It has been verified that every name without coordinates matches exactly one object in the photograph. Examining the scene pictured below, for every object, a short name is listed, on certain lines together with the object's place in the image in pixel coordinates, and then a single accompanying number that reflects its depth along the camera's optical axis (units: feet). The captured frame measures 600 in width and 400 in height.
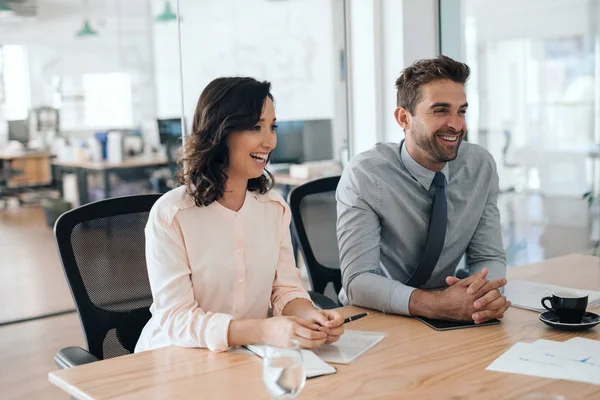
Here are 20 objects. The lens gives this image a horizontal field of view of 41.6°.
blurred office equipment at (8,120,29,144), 13.26
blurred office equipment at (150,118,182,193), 14.02
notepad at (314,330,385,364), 5.54
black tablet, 6.28
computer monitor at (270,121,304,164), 14.99
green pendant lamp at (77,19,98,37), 13.60
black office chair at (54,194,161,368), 7.02
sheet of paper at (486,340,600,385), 5.16
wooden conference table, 4.90
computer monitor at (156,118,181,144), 13.98
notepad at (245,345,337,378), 5.18
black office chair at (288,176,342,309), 8.97
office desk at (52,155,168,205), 13.98
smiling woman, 6.23
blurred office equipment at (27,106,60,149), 13.42
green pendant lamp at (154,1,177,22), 13.66
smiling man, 7.77
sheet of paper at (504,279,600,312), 6.91
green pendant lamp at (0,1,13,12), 13.00
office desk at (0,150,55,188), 13.35
